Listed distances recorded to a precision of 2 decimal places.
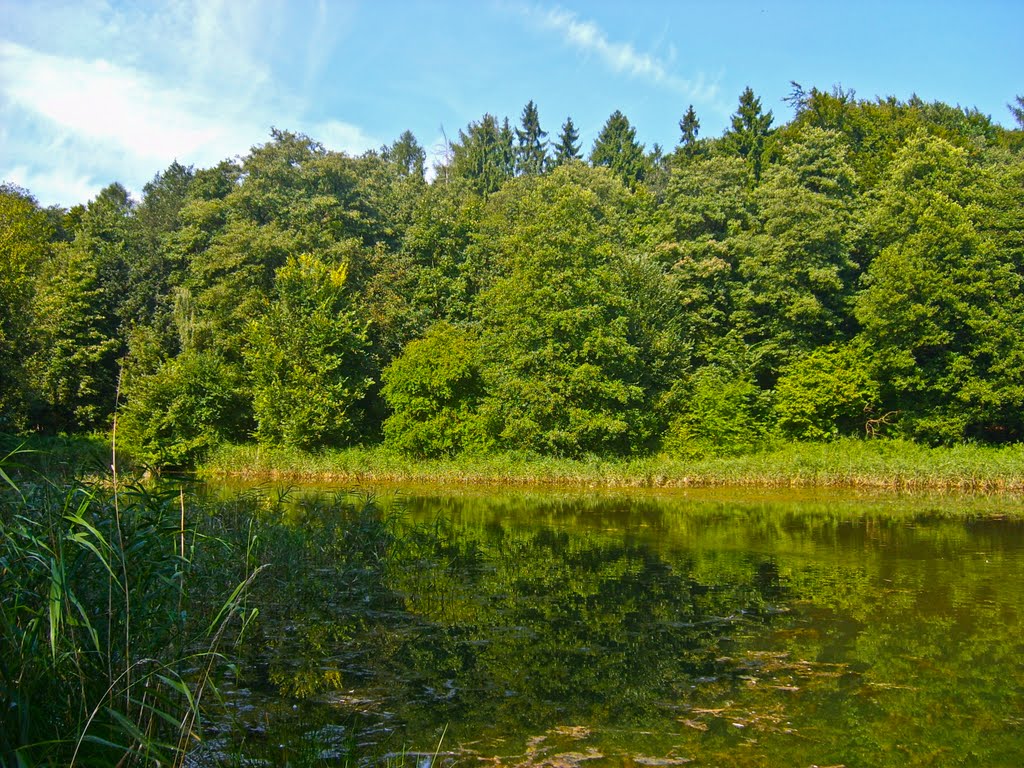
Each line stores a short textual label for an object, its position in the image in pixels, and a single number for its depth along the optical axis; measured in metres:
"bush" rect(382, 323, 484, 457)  35.47
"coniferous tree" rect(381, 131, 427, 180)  81.62
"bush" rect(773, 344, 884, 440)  34.66
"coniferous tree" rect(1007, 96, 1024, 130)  54.13
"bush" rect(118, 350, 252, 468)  33.88
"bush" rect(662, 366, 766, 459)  33.88
